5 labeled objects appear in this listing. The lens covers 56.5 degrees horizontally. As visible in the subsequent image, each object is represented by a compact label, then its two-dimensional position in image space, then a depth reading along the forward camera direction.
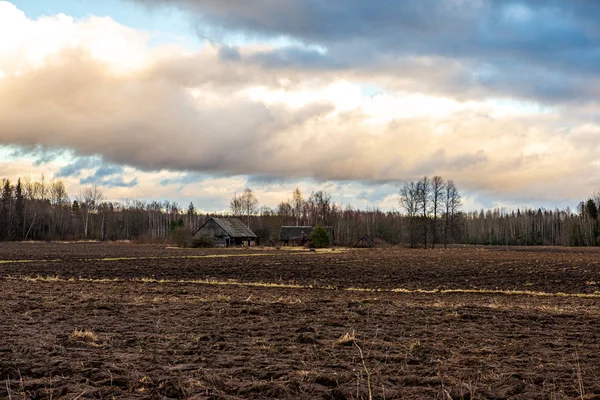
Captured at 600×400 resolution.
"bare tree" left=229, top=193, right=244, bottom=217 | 138.38
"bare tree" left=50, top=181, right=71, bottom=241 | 128.88
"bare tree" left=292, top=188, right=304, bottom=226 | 157.25
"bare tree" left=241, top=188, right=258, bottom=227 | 138.12
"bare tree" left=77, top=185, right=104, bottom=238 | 149.38
